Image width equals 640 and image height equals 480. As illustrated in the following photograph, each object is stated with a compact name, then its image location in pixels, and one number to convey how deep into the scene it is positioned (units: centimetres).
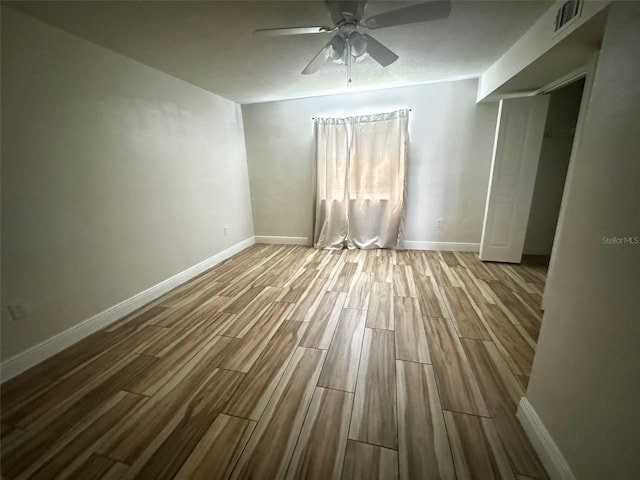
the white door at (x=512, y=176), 266
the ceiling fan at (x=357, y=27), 134
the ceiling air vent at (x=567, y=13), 130
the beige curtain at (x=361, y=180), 330
